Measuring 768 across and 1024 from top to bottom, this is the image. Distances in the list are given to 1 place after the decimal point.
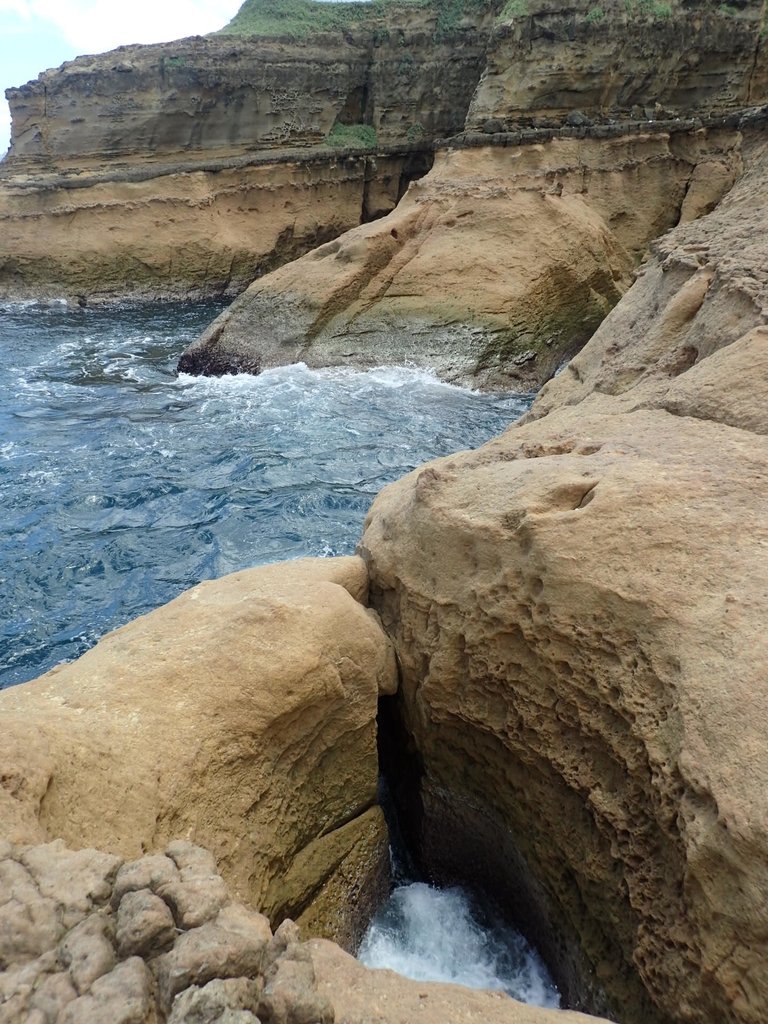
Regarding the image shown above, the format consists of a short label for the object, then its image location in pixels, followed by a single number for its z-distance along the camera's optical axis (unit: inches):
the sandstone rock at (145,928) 80.8
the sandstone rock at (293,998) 77.5
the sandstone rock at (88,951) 77.8
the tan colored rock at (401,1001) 85.9
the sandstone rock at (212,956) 77.7
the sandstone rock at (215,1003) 74.2
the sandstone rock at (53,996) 74.5
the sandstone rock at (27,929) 81.4
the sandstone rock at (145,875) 87.7
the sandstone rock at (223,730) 112.7
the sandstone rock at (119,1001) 73.5
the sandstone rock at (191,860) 91.7
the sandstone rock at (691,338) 156.6
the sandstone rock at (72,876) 86.4
